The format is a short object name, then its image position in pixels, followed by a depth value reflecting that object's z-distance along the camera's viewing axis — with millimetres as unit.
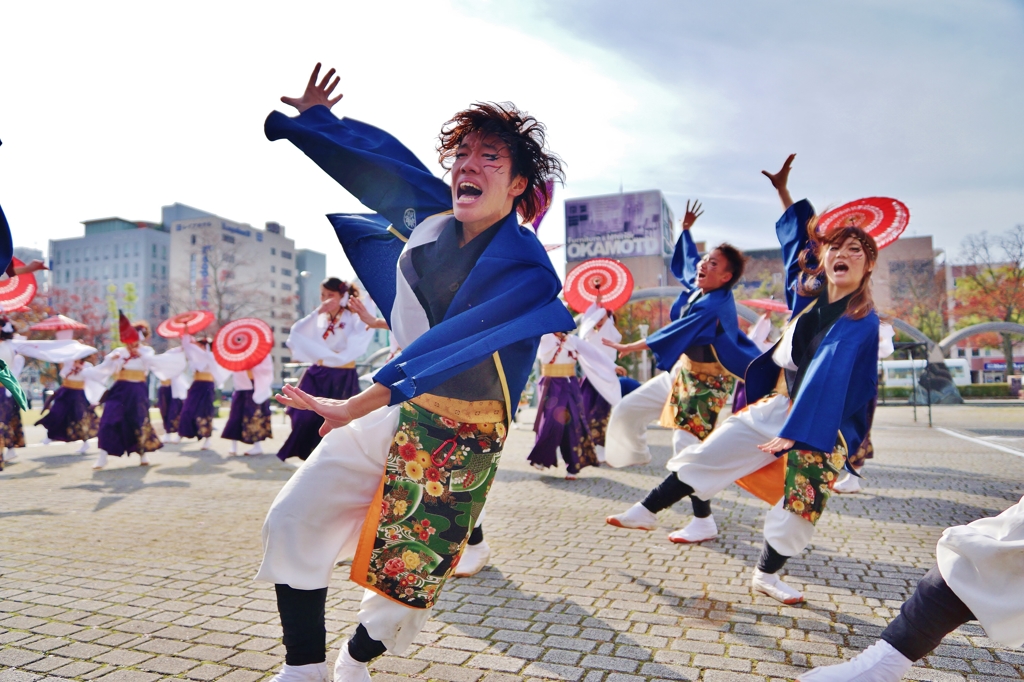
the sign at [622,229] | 71562
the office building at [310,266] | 82562
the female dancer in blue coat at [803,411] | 3451
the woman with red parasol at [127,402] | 9734
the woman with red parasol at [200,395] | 12445
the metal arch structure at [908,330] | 29469
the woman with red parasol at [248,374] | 10672
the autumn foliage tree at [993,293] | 31875
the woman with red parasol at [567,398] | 8383
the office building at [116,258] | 76250
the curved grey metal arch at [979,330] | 28183
